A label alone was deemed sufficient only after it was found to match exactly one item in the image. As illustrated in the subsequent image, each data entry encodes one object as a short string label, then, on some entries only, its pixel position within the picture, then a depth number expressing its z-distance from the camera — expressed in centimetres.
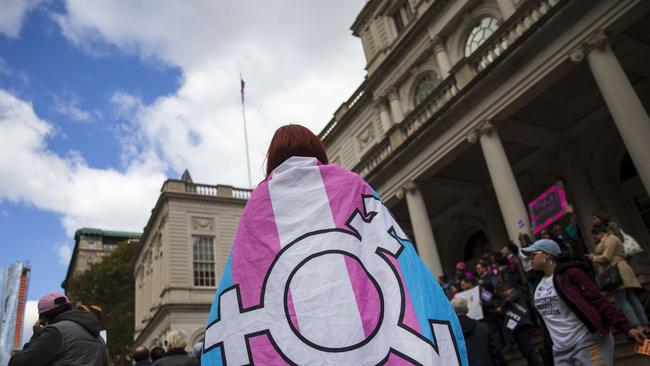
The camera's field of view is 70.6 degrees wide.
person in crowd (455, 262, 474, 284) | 1174
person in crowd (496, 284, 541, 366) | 676
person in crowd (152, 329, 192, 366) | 516
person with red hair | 236
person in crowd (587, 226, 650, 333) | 633
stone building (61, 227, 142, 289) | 6719
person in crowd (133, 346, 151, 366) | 677
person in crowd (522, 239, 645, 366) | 390
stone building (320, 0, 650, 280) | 1040
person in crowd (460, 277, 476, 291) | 989
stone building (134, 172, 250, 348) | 2812
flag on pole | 3415
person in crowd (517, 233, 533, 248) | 963
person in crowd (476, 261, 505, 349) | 849
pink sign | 1013
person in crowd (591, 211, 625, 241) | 757
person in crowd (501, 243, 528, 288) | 877
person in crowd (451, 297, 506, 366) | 582
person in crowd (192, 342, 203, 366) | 672
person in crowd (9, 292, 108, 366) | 352
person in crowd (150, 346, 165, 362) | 638
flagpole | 3364
